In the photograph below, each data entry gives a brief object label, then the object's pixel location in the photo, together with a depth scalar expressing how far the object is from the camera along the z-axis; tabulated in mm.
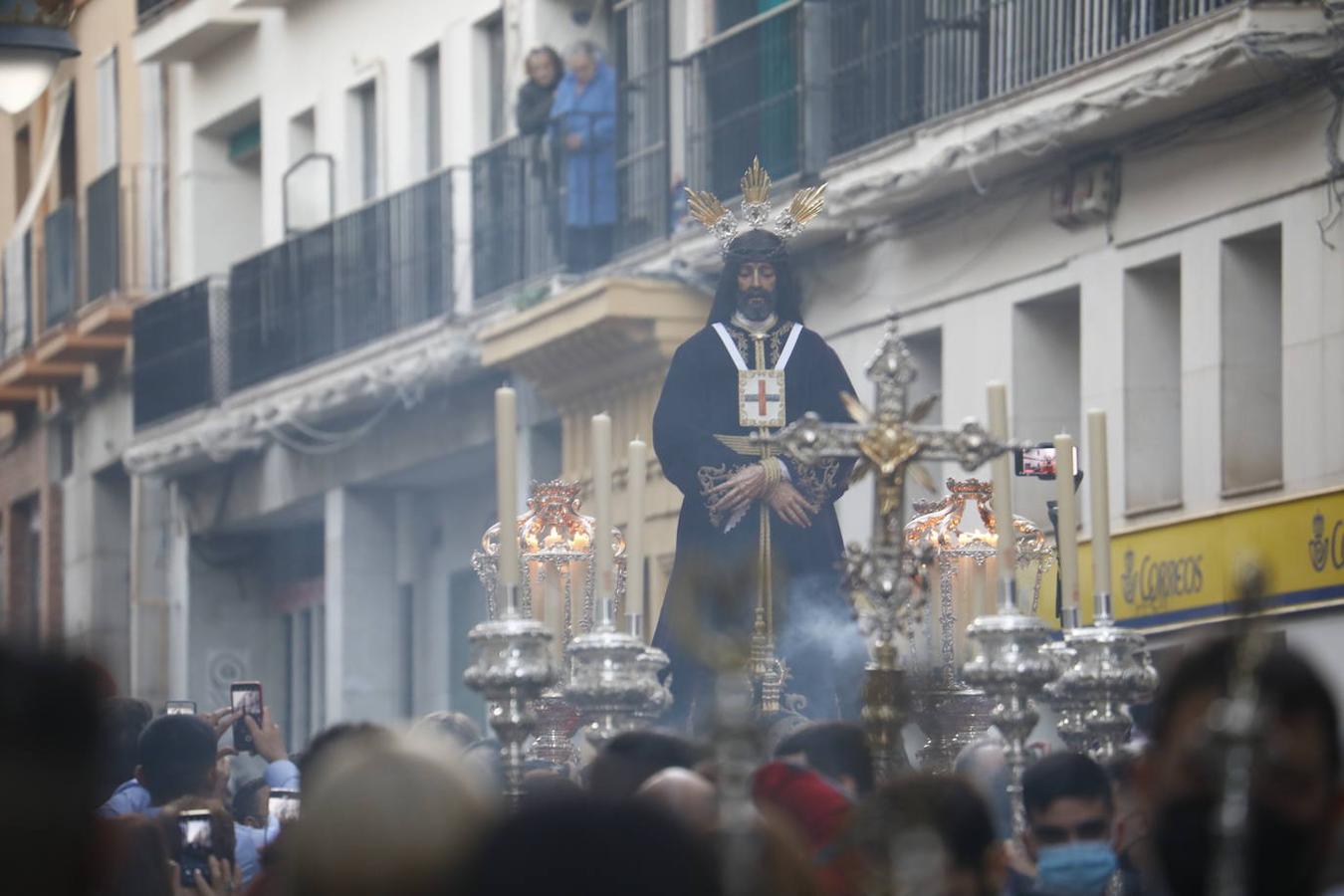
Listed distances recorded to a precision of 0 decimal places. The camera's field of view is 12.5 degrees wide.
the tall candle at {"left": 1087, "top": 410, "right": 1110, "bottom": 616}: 13685
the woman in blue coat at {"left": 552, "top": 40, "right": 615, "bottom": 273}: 37461
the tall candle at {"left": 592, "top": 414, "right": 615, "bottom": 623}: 13644
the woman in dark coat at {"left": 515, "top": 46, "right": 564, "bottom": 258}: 37219
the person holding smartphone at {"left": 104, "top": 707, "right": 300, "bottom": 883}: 15232
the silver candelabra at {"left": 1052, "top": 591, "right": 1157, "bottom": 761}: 13611
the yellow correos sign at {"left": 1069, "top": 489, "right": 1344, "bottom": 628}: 25472
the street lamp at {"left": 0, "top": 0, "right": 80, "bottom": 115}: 17533
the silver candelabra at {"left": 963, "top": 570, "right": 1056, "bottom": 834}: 12837
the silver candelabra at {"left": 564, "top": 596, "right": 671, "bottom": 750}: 13745
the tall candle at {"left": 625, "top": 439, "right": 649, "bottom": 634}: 13913
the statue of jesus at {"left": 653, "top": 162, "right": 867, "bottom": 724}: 16430
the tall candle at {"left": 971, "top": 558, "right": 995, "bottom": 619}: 15636
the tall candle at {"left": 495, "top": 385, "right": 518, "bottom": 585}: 13283
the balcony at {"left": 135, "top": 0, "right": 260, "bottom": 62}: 49303
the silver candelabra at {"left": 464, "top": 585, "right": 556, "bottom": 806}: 13274
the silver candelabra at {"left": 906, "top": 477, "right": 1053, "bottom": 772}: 15017
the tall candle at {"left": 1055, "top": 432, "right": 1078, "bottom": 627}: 13200
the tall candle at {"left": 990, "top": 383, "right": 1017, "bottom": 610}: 12790
